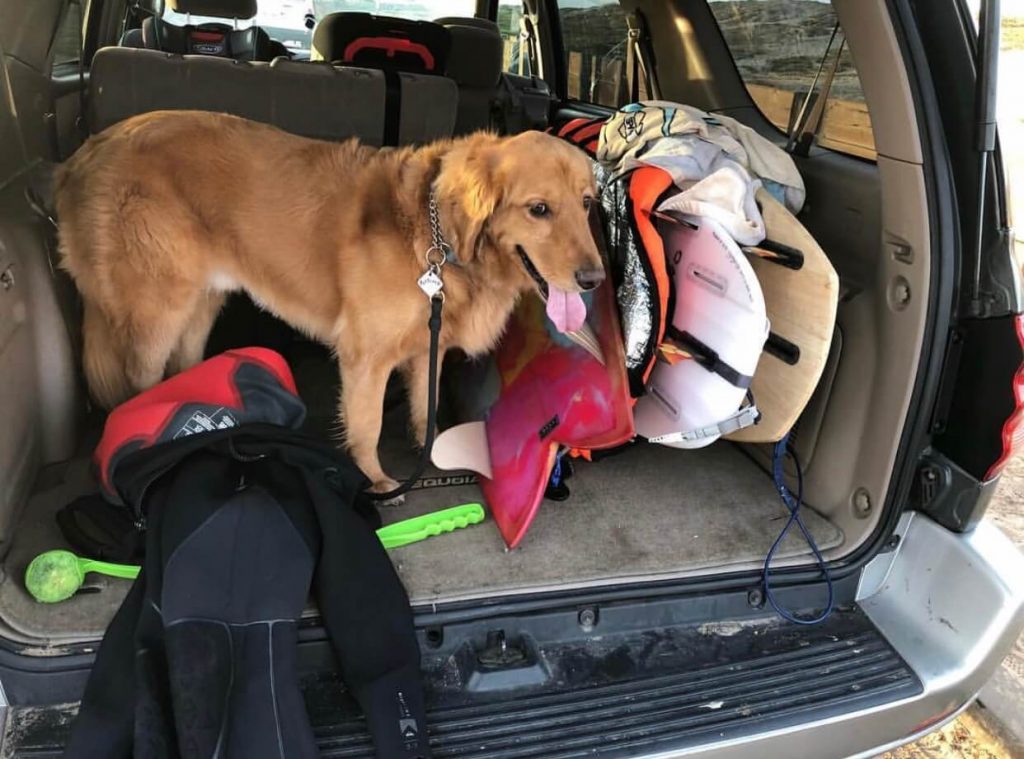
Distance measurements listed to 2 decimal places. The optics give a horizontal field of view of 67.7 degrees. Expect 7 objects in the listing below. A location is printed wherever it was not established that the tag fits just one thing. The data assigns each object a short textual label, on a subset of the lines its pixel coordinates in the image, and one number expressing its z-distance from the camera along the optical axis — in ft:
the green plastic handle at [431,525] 6.83
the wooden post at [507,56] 17.69
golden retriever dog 7.98
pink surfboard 7.13
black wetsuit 4.80
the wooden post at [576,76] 14.98
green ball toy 5.69
